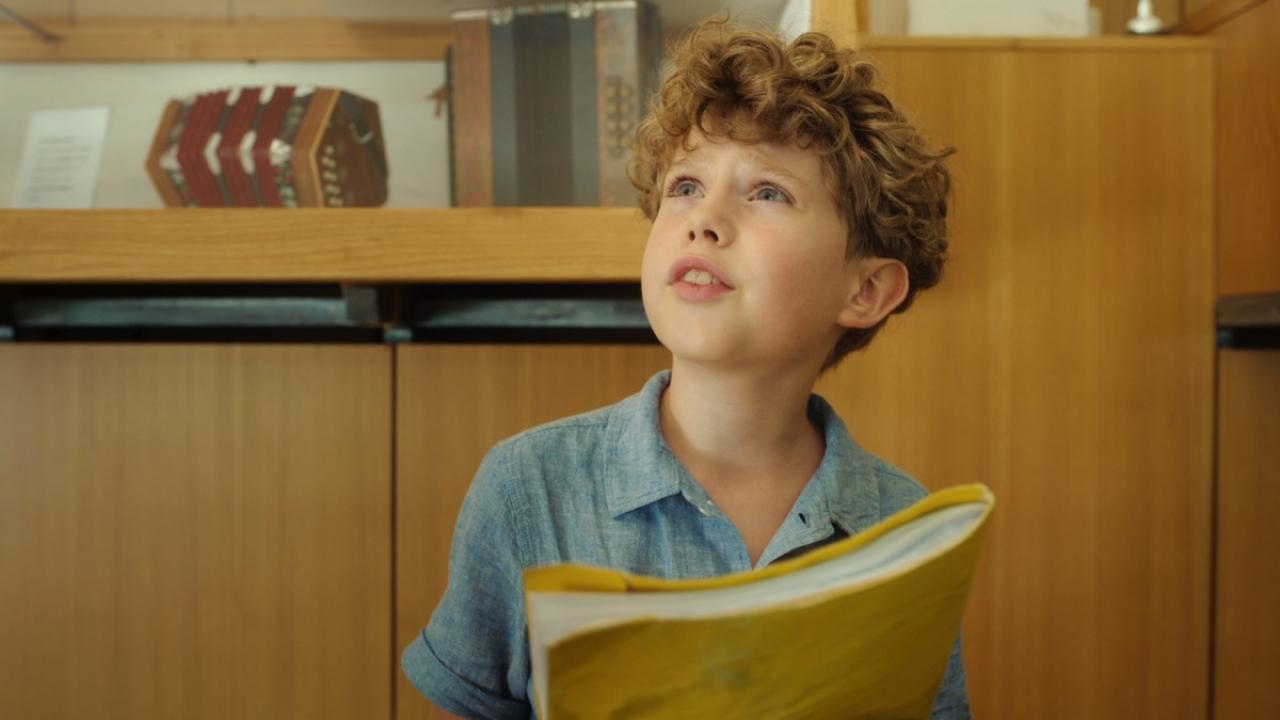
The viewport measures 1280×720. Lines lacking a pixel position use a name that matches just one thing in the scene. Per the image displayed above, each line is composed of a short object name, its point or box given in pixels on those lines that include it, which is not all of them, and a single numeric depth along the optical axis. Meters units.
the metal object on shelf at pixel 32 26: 1.40
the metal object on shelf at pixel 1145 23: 1.34
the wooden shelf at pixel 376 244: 1.17
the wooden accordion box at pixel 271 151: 1.26
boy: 0.81
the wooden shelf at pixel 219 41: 1.39
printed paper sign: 1.27
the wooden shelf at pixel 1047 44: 1.25
